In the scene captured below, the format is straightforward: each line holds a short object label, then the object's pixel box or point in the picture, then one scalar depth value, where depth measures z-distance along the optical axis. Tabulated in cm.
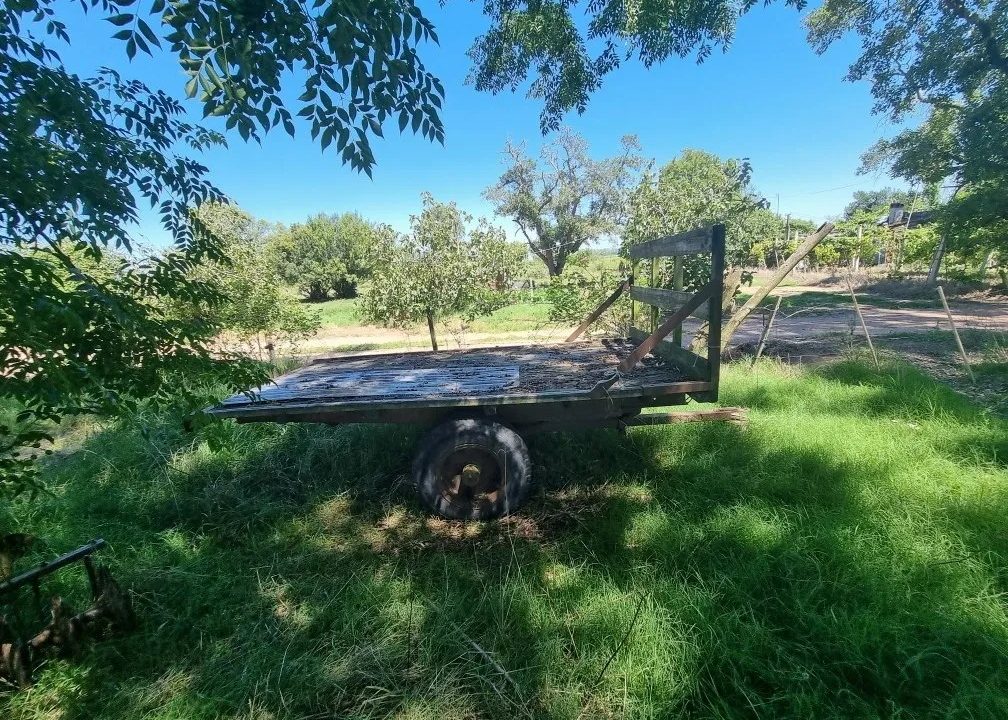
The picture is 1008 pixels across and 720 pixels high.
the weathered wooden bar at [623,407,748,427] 358
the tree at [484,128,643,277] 3219
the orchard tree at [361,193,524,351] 766
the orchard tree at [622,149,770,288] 845
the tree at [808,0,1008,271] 927
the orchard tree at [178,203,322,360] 743
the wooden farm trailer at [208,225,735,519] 301
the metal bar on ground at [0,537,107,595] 195
